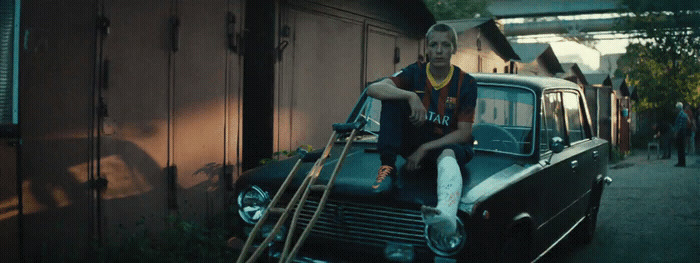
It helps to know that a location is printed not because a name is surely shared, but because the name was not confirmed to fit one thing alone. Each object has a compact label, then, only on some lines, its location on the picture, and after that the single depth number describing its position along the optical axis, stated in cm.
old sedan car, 377
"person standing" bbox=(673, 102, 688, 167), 1777
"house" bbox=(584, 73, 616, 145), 2069
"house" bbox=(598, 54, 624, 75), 7706
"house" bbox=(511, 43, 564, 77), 2064
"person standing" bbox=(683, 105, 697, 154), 2230
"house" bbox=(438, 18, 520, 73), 1374
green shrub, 527
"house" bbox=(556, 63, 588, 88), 2545
